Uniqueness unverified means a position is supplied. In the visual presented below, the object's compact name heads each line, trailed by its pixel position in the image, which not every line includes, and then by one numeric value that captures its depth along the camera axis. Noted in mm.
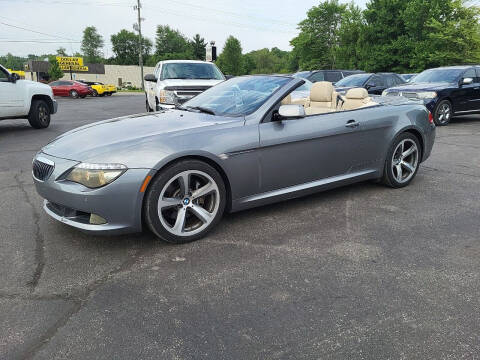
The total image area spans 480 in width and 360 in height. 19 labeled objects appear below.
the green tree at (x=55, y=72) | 59344
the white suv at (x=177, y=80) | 10195
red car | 31000
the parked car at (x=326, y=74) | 15859
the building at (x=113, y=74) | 76812
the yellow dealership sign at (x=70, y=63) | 56625
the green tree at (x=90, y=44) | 123750
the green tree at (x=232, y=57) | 93000
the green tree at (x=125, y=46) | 117125
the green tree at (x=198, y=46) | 107962
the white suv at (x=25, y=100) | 9773
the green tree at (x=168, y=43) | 120375
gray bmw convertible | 3064
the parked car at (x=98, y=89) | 33847
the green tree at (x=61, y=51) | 120769
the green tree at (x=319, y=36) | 66188
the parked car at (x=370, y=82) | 13766
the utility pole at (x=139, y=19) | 54656
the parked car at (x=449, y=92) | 10742
